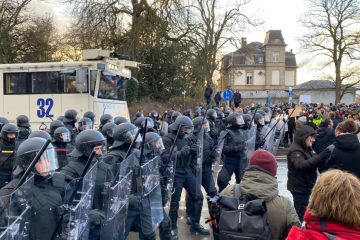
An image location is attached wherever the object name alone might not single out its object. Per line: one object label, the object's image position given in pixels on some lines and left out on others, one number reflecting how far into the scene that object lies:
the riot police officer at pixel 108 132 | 7.29
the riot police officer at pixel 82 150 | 4.66
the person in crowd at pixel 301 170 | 5.59
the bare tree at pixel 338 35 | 37.62
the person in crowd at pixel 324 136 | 10.50
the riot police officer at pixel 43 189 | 3.52
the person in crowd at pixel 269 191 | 3.41
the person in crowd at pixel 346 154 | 5.38
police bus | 14.09
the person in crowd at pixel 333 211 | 2.37
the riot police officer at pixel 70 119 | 10.00
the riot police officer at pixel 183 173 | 7.08
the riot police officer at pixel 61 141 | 7.15
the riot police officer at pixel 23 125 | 9.16
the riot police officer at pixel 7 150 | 6.86
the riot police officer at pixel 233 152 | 8.59
